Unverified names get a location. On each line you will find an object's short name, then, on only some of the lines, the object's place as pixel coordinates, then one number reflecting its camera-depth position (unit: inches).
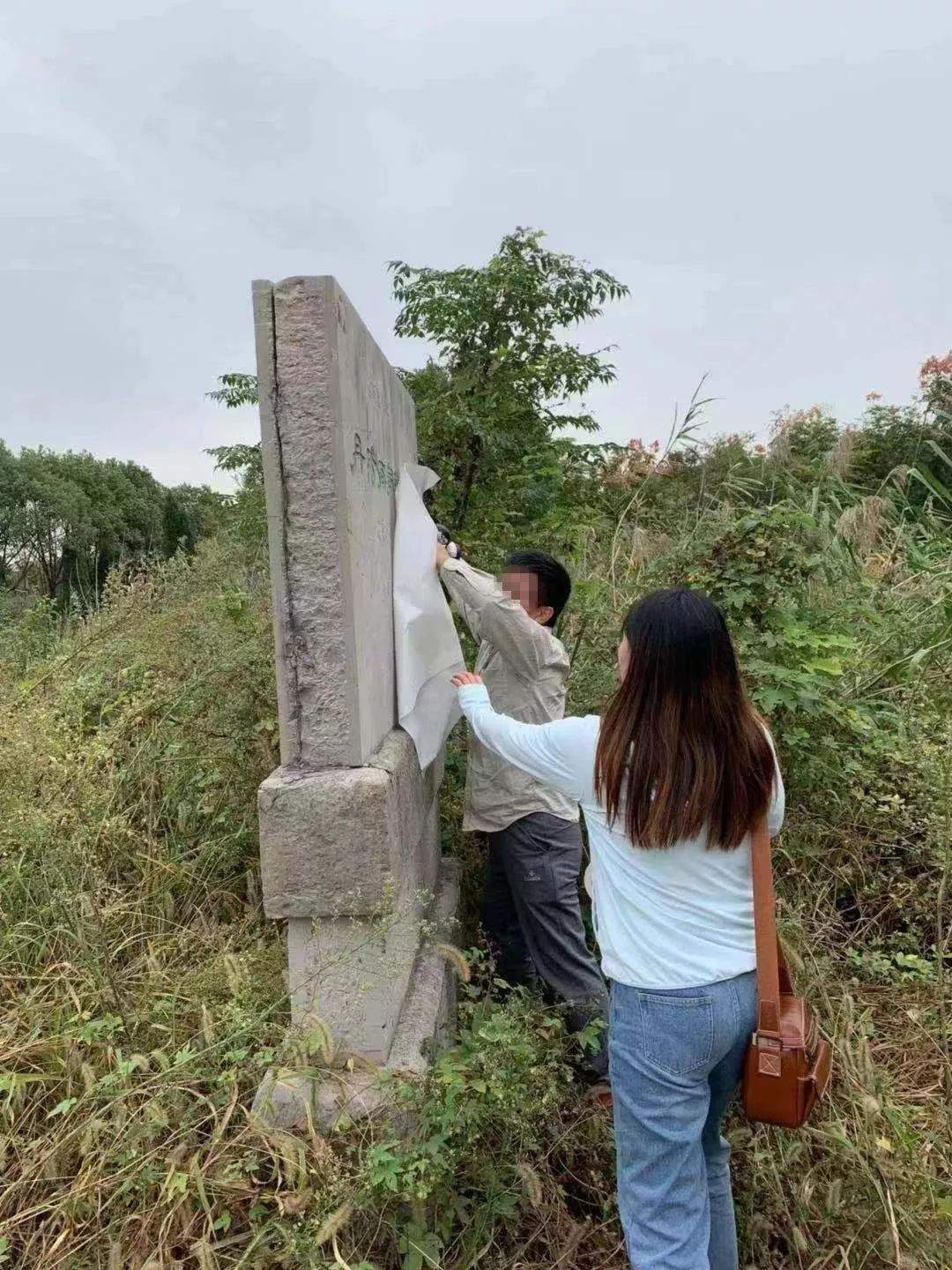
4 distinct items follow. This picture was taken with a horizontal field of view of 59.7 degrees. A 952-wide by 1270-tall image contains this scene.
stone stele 76.1
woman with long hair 62.6
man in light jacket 107.6
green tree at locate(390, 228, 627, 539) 159.2
